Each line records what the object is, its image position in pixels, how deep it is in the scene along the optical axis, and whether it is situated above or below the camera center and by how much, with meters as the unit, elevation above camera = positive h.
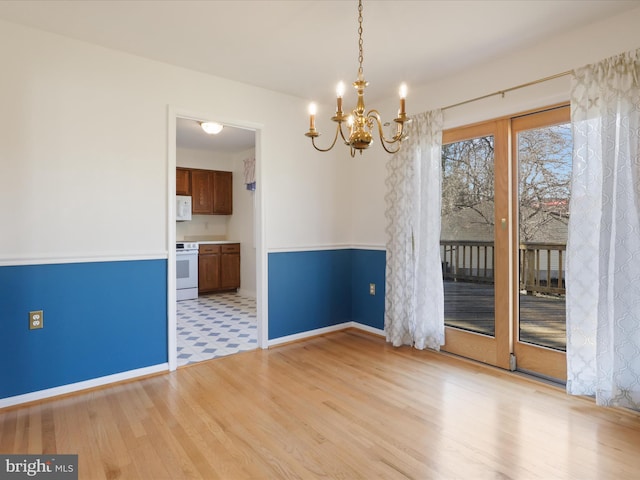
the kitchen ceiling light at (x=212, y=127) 3.57 +1.20
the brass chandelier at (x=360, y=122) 1.95 +0.65
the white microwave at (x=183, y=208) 6.26 +0.59
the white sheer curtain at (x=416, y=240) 3.39 +0.02
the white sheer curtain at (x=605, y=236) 2.27 +0.04
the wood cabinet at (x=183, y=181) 6.34 +1.06
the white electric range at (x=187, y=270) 6.00 -0.46
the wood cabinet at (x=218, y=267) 6.41 -0.45
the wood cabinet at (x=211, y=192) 6.53 +0.92
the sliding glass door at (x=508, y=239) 2.81 +0.03
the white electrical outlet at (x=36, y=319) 2.52 -0.53
